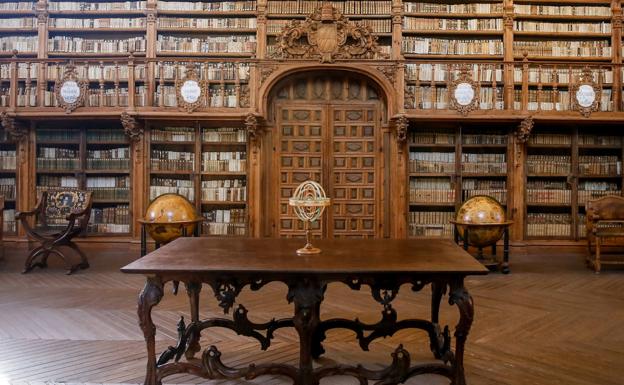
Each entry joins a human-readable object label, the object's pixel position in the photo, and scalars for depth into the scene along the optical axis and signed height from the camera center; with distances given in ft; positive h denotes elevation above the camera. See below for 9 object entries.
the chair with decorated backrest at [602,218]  18.40 -1.09
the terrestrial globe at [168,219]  18.10 -1.12
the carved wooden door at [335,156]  22.63 +1.69
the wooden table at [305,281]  7.25 -1.46
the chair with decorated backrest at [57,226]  18.02 -1.34
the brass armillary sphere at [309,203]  8.58 -0.23
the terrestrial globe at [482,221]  17.88 -1.15
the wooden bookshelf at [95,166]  22.58 +1.17
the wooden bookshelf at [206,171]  22.44 +0.94
